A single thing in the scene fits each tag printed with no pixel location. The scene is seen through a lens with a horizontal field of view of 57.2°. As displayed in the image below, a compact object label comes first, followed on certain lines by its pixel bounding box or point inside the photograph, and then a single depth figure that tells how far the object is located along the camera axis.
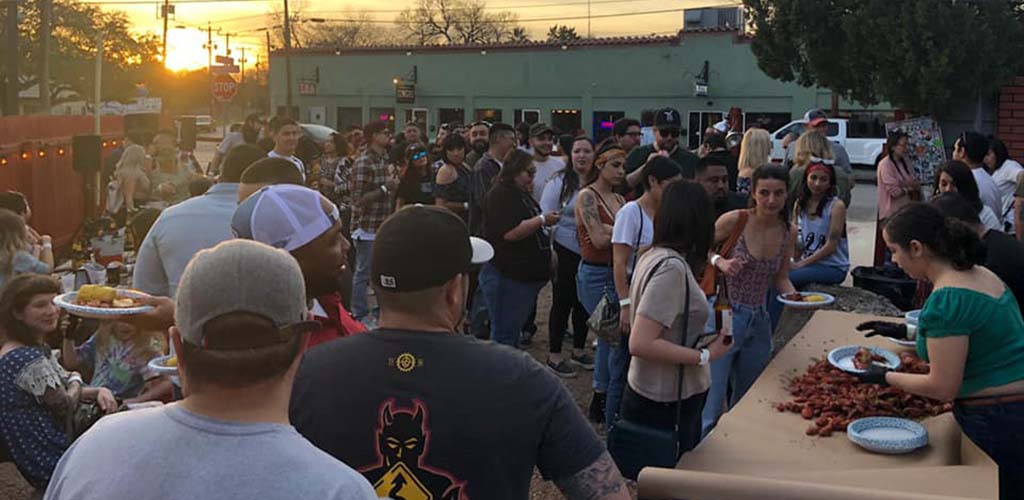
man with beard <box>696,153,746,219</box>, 6.71
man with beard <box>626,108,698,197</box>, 8.35
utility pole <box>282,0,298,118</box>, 43.45
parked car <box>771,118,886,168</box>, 27.72
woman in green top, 3.54
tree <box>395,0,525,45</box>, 74.31
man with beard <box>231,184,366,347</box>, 2.92
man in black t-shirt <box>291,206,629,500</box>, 2.12
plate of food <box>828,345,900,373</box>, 4.28
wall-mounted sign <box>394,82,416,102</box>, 39.28
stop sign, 26.02
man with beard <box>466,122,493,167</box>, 10.90
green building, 32.94
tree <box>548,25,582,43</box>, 66.09
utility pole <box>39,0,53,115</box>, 27.38
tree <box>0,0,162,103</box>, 49.62
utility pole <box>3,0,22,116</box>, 20.45
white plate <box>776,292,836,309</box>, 5.51
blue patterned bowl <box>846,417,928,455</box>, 3.50
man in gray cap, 1.53
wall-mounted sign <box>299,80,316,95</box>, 43.78
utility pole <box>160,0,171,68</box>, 51.06
